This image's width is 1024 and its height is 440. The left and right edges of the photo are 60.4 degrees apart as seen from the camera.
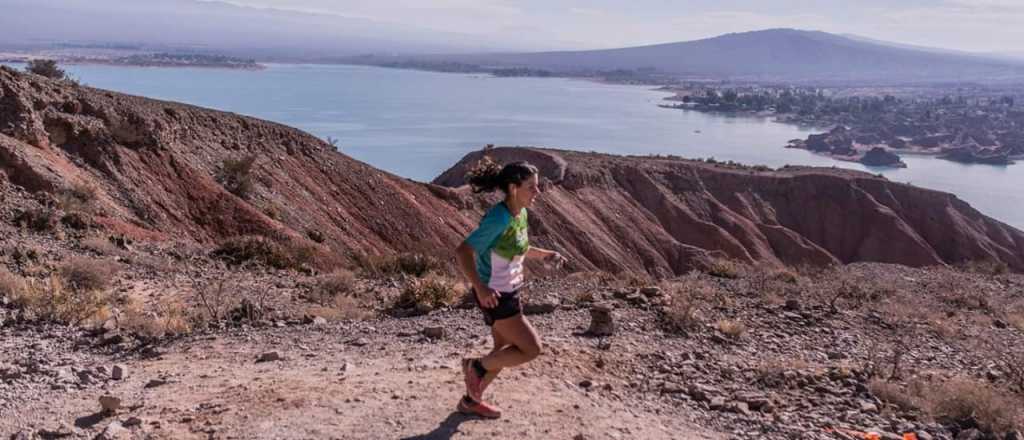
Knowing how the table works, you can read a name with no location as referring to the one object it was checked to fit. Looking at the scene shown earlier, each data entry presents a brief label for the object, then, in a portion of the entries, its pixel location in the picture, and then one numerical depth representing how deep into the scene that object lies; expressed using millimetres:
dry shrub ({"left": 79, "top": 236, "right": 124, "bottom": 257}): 11648
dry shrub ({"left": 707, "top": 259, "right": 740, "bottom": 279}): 13695
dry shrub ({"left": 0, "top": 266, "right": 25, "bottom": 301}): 8203
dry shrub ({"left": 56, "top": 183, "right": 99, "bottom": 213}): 14430
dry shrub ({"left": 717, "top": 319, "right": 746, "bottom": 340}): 8234
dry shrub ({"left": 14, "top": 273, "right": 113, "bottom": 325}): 7770
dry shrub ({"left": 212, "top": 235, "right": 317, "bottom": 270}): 13094
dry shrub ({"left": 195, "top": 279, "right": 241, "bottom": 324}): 8125
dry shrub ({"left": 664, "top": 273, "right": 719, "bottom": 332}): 8312
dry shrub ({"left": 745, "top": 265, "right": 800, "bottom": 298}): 10899
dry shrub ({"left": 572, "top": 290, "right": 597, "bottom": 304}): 9250
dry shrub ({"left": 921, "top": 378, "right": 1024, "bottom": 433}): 5812
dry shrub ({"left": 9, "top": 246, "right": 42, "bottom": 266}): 9938
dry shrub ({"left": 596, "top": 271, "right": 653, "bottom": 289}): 10778
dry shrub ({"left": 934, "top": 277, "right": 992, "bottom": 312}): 12969
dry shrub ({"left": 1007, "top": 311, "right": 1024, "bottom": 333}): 11445
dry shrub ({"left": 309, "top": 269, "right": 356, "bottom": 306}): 9633
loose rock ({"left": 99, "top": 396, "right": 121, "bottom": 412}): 5320
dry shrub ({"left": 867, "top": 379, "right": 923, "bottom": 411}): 6242
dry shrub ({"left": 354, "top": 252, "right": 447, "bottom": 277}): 12719
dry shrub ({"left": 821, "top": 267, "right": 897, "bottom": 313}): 11055
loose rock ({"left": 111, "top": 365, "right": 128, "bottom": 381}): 6109
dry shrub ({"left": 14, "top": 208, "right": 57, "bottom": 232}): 12719
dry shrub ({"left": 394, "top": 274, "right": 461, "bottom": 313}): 9008
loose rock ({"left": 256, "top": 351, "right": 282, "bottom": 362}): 6691
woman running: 4848
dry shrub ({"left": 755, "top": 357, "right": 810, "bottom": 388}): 6694
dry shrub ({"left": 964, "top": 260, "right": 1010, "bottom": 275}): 21797
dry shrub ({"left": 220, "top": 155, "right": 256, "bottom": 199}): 21562
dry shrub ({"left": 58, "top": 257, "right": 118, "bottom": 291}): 9172
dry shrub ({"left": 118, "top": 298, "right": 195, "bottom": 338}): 7496
